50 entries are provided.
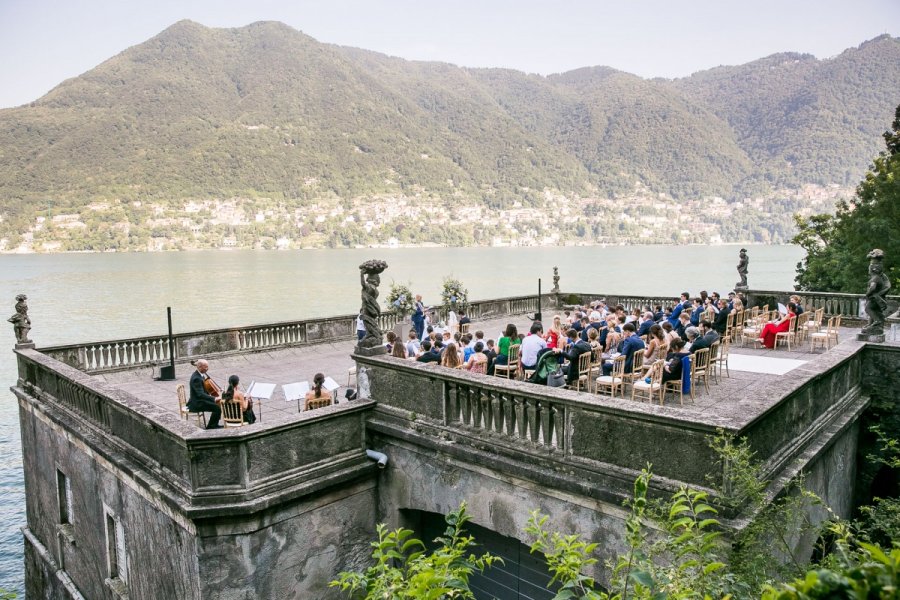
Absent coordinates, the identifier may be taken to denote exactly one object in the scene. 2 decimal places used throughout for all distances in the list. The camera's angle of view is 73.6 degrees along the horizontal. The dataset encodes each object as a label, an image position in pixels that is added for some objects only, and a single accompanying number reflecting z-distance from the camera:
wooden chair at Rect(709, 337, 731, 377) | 11.67
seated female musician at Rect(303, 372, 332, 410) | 9.83
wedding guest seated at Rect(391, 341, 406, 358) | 11.47
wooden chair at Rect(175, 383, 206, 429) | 10.14
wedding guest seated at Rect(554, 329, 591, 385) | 10.49
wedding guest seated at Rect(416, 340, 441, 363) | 10.61
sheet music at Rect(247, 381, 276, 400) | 9.31
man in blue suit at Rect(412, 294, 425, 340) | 17.47
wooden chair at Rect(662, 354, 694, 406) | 9.90
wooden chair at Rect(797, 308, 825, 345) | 15.50
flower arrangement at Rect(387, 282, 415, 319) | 19.11
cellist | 9.18
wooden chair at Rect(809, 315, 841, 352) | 14.52
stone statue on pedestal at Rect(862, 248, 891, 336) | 11.33
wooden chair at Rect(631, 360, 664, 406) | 9.57
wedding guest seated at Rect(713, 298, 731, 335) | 14.53
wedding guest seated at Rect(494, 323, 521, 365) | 11.58
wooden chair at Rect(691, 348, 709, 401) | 10.47
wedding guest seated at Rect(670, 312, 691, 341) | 13.52
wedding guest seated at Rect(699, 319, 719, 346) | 10.76
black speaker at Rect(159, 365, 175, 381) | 13.98
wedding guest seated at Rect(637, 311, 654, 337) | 12.75
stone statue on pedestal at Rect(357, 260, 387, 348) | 8.93
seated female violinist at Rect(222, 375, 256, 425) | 9.48
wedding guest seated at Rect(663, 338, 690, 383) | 10.01
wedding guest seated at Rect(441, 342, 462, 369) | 10.23
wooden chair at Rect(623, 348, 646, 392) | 10.47
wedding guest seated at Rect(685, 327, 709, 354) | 10.73
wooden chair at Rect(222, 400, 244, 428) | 9.58
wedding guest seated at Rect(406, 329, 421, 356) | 13.59
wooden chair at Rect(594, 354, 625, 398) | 10.11
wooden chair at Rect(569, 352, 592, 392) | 10.91
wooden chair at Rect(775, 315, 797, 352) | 14.96
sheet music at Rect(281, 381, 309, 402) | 9.46
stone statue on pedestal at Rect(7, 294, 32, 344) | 12.81
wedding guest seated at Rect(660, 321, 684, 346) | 12.12
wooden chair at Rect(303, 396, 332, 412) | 9.80
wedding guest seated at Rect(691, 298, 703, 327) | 14.94
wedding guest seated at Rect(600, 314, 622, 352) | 12.79
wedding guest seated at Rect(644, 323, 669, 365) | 11.16
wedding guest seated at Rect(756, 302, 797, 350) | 15.07
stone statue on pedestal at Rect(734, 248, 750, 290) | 19.95
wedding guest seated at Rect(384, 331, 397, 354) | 11.89
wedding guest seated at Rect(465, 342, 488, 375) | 10.59
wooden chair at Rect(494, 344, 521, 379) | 11.26
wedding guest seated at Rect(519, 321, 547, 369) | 10.34
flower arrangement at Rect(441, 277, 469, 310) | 21.00
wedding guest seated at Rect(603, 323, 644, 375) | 10.57
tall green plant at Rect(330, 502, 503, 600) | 2.67
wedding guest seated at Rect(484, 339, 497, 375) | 11.59
